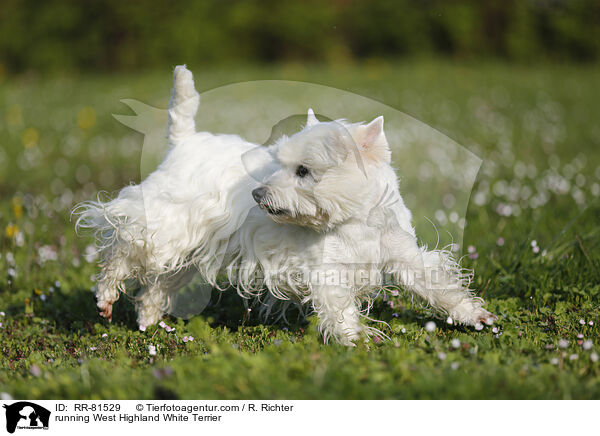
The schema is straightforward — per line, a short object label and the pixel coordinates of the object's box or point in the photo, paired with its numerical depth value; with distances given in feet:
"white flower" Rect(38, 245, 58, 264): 17.19
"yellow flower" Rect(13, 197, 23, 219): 16.10
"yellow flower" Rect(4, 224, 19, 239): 16.02
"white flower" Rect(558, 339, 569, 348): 10.36
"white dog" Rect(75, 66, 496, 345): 10.44
